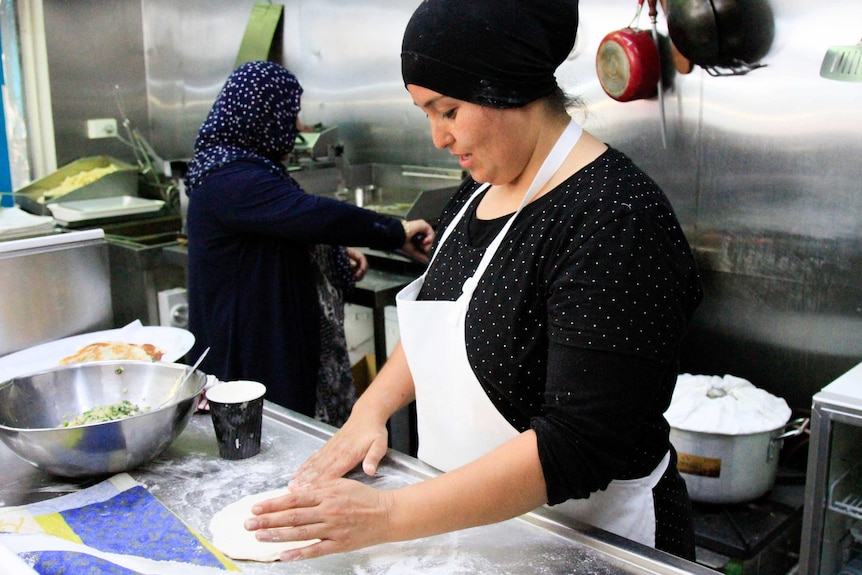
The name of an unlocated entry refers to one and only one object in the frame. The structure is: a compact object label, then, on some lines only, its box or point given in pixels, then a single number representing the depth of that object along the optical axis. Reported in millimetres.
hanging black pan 2452
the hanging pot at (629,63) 2713
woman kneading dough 1069
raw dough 1127
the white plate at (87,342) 1776
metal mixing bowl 1281
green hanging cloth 4254
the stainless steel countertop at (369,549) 1104
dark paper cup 1400
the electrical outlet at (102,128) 4953
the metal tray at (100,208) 3896
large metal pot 2232
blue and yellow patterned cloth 1082
